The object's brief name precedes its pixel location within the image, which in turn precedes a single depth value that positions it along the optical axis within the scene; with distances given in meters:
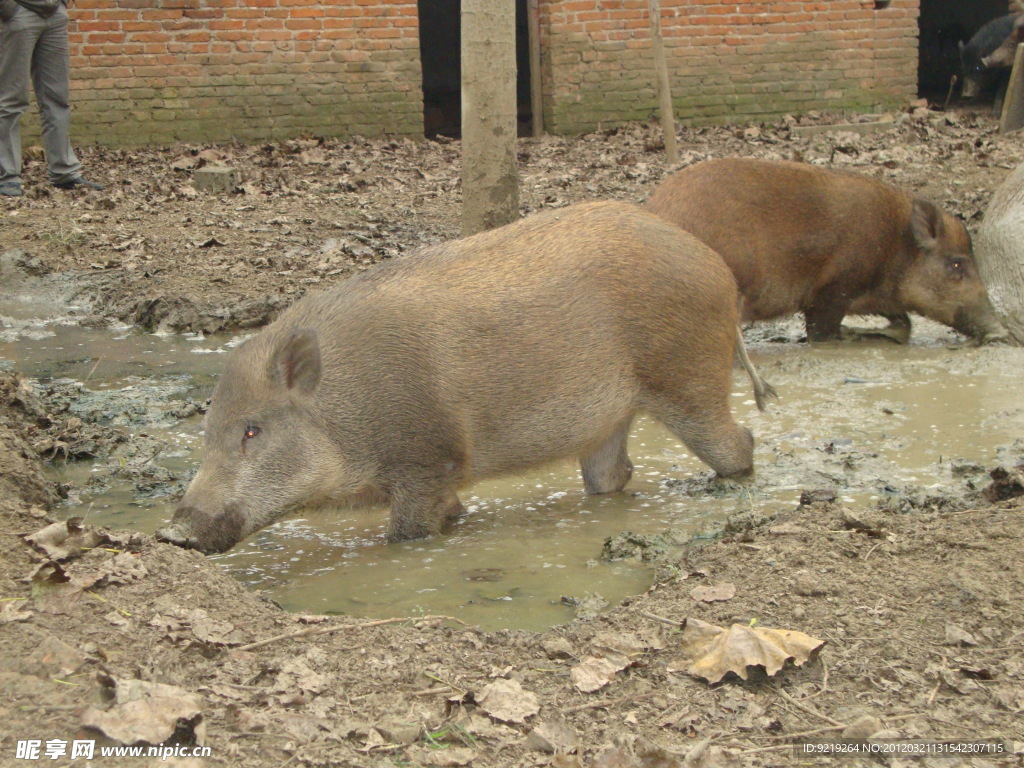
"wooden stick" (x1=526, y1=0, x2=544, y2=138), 13.73
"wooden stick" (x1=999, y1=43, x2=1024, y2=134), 12.80
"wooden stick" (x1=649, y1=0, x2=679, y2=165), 10.72
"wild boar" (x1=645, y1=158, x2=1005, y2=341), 6.85
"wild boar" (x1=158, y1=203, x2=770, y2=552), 4.29
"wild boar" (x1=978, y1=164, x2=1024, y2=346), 7.36
